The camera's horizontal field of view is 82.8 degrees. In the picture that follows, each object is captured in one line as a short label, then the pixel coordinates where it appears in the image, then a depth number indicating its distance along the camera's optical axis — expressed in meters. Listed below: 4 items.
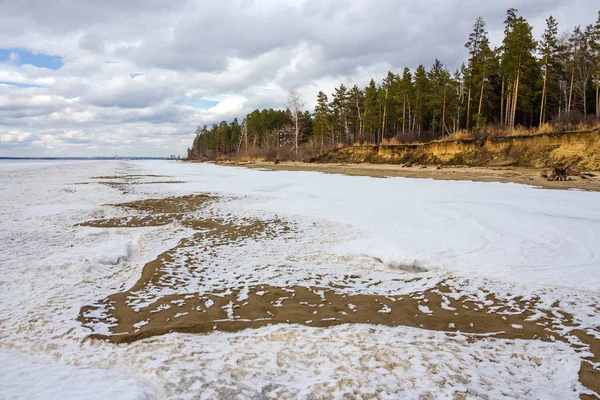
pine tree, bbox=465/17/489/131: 41.28
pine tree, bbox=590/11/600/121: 33.12
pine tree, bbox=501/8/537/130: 36.00
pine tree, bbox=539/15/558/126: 35.88
